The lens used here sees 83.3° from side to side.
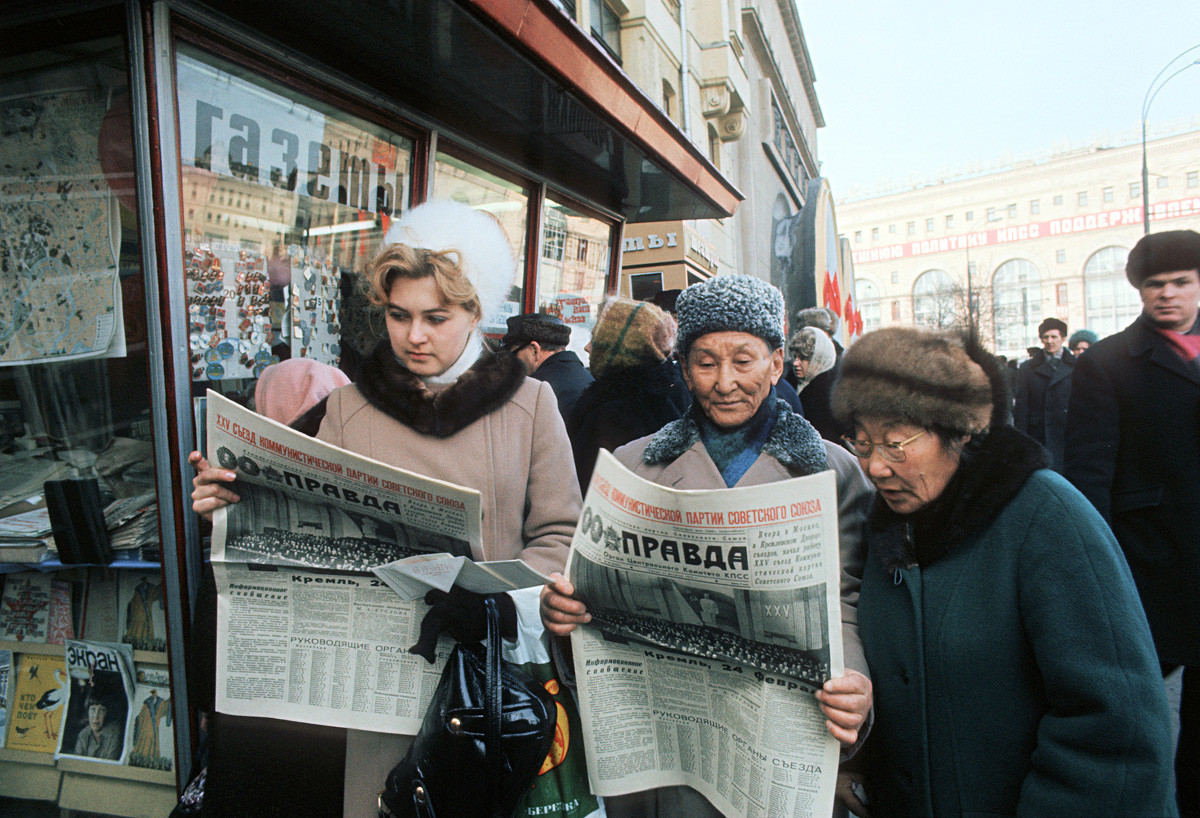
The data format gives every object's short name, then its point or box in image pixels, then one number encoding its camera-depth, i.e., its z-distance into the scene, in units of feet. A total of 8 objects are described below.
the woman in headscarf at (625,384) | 8.07
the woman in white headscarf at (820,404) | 12.03
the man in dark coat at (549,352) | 10.11
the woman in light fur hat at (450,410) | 5.02
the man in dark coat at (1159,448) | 6.93
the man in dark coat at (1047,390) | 18.53
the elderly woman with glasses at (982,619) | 3.21
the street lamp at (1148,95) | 47.81
